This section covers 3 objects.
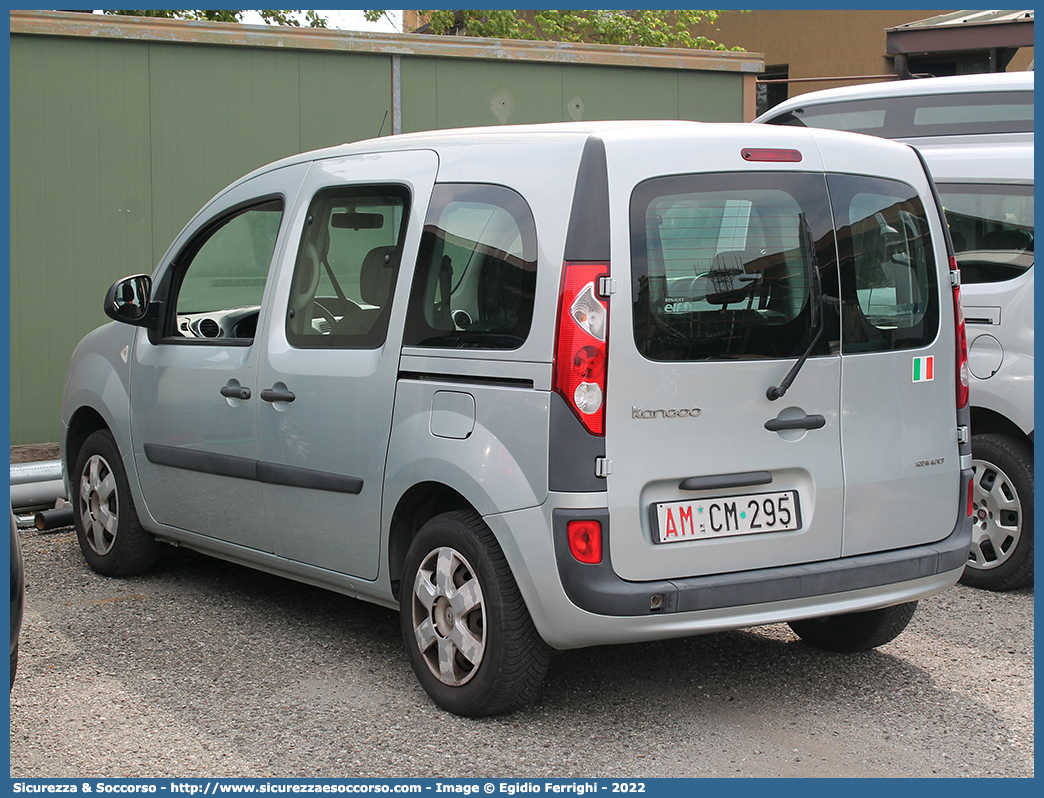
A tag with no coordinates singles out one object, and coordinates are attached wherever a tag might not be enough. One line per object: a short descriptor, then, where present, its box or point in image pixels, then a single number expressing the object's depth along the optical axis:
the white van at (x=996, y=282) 5.64
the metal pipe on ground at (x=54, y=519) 6.95
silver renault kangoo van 3.62
